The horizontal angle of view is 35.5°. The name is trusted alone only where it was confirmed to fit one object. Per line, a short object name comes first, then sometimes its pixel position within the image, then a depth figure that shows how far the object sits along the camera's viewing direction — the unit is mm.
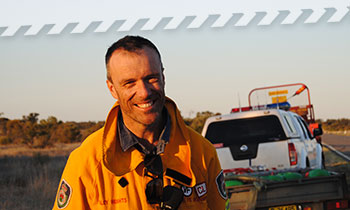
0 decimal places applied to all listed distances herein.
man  2764
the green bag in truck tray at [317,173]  7730
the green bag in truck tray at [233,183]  7665
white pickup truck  9008
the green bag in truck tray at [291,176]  7586
